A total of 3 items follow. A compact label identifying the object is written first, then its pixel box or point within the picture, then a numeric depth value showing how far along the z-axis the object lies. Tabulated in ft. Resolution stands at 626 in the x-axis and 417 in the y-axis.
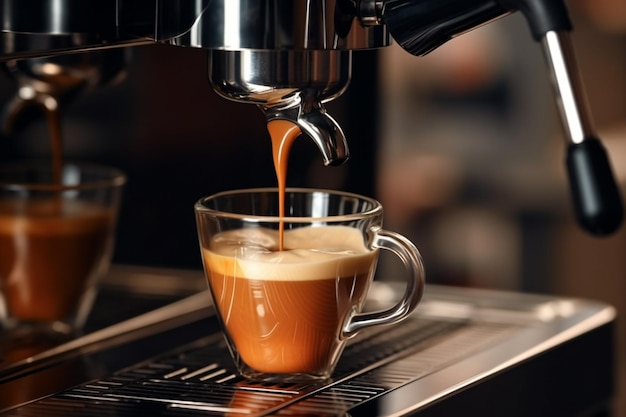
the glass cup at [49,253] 2.77
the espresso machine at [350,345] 2.34
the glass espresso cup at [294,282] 2.47
